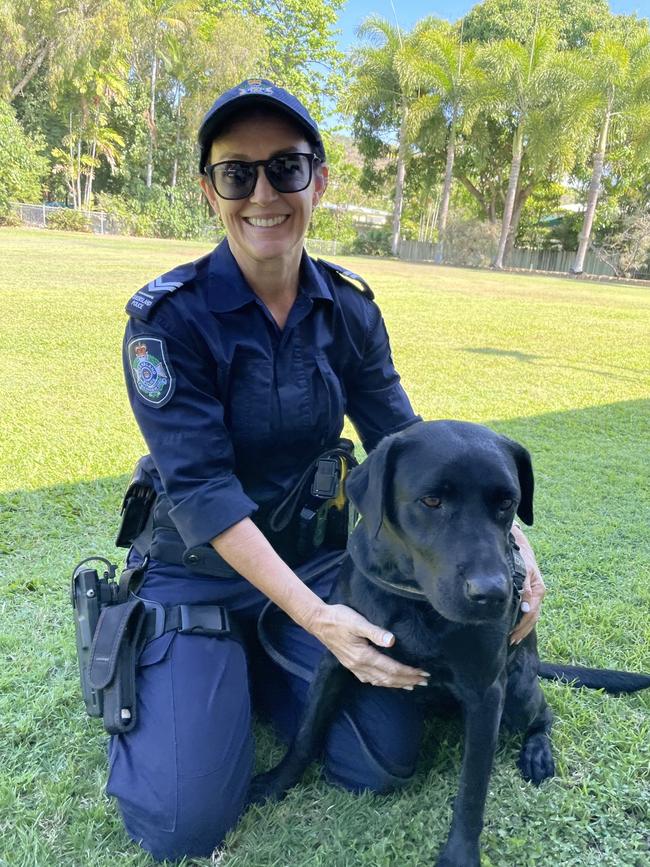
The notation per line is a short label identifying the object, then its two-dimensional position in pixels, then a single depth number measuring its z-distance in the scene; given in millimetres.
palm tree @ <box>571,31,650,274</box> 24000
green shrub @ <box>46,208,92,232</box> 26625
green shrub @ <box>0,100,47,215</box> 26250
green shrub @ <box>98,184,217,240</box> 30016
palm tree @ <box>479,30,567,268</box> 24500
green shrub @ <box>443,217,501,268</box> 29406
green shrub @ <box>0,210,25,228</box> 25125
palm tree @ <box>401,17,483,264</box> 25562
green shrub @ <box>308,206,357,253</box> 39188
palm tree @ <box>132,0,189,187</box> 30469
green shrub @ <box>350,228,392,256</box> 30891
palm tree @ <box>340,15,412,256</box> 25922
